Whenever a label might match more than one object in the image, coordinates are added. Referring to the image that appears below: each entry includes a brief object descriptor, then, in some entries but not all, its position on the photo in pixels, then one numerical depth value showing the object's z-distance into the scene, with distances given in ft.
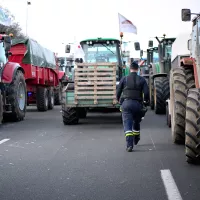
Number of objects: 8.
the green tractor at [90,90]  44.86
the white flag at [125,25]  70.08
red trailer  61.87
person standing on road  30.81
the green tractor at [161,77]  55.01
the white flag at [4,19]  45.61
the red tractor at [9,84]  47.09
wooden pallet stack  44.98
